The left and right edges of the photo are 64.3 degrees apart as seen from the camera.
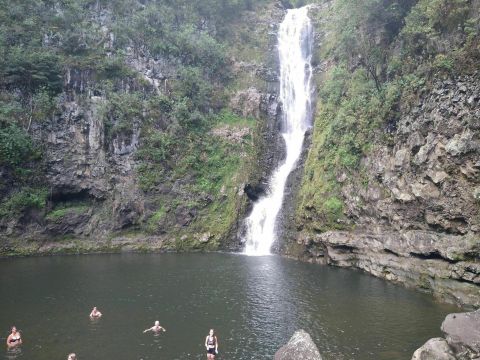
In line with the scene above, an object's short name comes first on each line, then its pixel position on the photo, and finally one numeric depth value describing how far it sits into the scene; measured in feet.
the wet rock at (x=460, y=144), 81.10
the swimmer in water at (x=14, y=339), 58.43
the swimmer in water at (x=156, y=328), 64.64
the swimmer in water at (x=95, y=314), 70.59
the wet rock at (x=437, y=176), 85.97
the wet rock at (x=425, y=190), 88.53
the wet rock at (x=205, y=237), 140.17
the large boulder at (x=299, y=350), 43.27
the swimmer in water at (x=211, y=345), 56.03
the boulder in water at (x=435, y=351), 49.93
